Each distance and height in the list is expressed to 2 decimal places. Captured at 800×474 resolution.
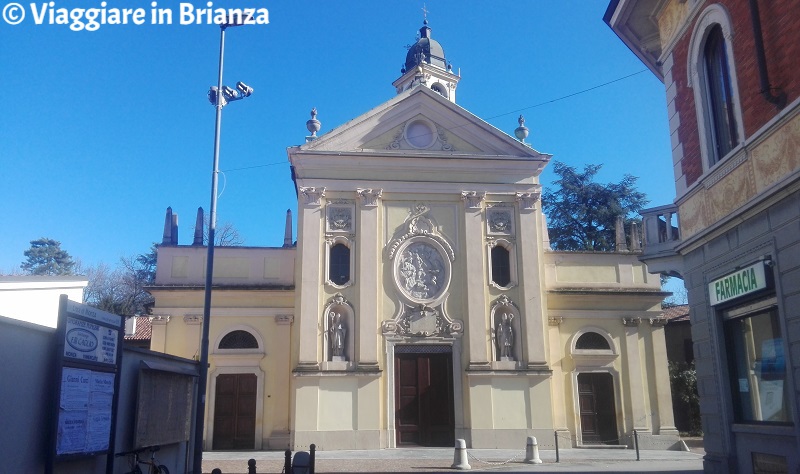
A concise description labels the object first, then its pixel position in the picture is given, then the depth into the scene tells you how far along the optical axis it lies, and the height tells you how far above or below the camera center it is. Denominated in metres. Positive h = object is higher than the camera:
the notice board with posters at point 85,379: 9.18 +0.47
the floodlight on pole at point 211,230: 14.81 +4.39
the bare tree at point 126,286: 51.75 +9.50
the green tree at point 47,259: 64.19 +14.19
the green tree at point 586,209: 45.91 +12.94
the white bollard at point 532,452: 19.48 -1.19
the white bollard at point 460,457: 18.20 -1.23
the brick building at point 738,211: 9.45 +2.92
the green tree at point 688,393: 31.62 +0.59
